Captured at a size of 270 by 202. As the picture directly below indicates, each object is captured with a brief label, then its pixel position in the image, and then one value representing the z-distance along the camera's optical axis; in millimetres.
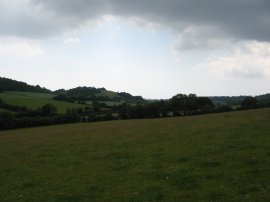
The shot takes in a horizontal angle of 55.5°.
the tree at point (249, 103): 59589
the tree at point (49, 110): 68275
